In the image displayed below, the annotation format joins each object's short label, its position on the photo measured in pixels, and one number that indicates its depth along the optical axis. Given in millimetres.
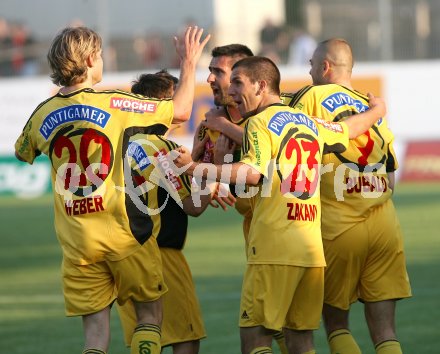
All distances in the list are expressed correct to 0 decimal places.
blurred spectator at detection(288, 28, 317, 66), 52437
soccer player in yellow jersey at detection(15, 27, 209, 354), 14086
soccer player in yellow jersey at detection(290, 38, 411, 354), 15258
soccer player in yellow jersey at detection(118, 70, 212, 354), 15734
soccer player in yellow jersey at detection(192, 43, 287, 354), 15906
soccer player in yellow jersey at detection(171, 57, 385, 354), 13680
